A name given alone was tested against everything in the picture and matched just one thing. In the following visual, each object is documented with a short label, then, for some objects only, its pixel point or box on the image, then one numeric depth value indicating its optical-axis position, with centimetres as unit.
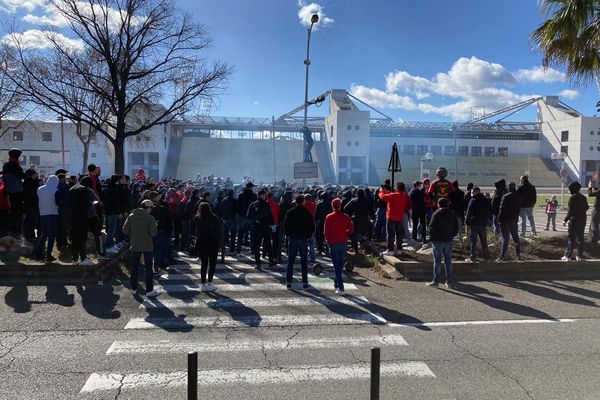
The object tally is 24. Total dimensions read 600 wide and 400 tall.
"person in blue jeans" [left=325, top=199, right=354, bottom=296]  799
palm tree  1020
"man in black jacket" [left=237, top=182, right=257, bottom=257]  1123
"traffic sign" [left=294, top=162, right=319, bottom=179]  1748
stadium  5709
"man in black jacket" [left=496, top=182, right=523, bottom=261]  964
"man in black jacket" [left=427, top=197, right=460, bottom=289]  836
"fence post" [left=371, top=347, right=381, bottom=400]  288
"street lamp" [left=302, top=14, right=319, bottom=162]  1788
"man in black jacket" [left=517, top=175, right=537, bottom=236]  1136
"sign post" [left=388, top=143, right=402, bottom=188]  1198
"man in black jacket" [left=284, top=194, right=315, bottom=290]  826
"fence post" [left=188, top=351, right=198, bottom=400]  260
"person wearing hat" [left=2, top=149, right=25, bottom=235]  952
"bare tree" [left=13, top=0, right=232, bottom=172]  1540
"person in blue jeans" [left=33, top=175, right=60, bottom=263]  859
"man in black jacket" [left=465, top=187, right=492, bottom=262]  944
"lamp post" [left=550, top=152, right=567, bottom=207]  2498
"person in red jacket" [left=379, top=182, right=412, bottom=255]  1024
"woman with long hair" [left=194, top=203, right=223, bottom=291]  816
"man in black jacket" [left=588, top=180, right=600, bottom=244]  1084
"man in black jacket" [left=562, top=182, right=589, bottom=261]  955
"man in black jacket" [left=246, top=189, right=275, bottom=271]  991
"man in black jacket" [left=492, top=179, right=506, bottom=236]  1124
